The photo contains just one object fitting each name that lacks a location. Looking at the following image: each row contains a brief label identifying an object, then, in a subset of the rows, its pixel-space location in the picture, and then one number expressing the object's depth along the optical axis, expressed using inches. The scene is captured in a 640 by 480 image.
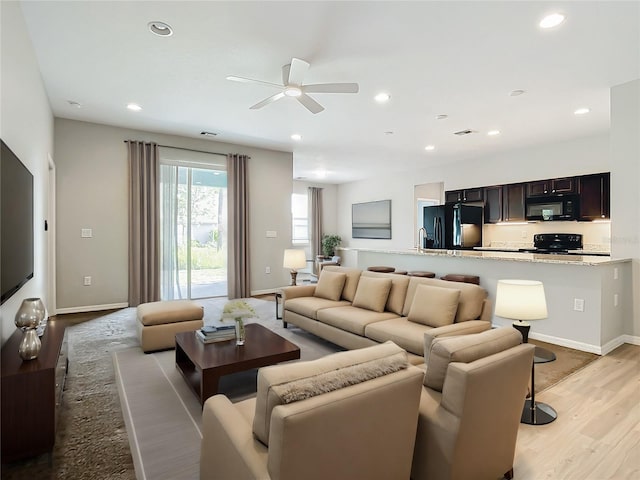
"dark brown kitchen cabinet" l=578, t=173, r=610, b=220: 230.7
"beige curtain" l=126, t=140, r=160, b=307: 227.1
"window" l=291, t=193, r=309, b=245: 435.5
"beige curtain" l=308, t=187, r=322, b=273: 444.1
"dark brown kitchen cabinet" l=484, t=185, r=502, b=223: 286.0
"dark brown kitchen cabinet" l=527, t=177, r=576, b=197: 246.0
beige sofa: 121.1
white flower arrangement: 113.9
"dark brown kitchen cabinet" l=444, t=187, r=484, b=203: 300.4
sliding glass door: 242.2
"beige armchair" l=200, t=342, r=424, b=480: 44.9
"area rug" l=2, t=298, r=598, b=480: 74.9
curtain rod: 240.1
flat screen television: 78.6
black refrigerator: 293.9
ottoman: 144.1
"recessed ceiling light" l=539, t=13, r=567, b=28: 108.4
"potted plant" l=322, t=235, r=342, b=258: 440.5
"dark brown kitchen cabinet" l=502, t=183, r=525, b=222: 272.8
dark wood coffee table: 97.0
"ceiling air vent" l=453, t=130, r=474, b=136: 229.6
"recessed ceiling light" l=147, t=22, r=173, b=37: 114.7
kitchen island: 147.9
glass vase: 115.8
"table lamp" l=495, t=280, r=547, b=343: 93.7
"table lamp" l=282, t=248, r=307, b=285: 204.7
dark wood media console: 71.9
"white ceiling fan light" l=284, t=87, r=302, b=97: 137.1
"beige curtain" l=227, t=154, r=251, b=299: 262.8
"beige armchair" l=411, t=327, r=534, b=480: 58.8
